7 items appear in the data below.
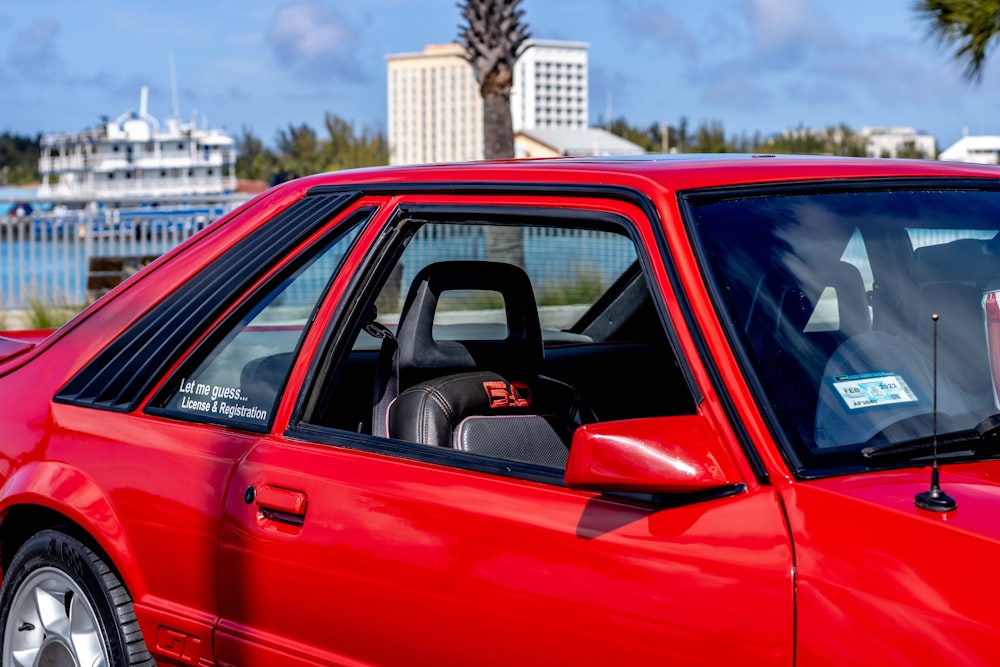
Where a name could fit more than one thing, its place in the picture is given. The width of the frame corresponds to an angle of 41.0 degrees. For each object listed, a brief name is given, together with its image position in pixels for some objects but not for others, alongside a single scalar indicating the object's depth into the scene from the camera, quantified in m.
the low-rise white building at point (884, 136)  77.07
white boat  80.50
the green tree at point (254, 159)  92.19
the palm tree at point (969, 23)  13.27
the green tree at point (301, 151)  73.71
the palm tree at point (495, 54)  17.62
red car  1.97
